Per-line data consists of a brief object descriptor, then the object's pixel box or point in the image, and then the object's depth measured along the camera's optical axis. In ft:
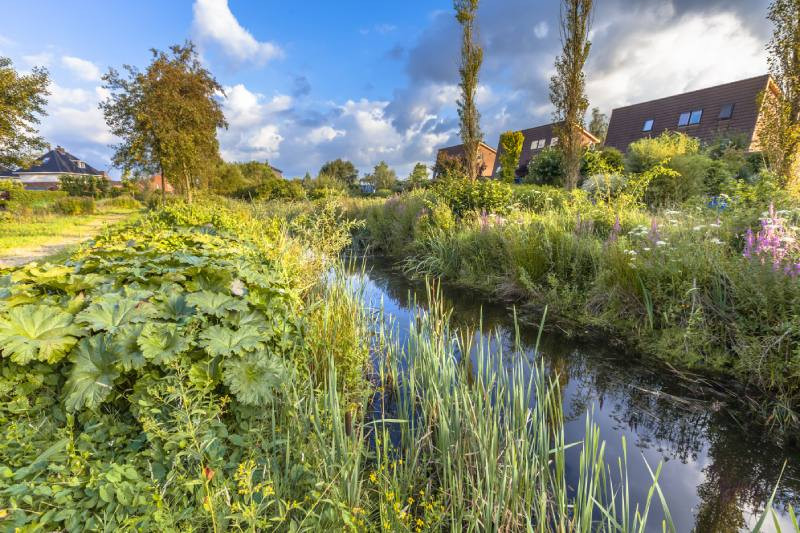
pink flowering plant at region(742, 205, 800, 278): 10.32
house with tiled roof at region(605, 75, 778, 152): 67.67
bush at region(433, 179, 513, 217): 29.27
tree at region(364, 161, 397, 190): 141.77
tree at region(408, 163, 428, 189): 86.38
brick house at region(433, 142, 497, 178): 136.87
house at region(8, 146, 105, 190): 160.45
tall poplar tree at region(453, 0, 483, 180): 45.60
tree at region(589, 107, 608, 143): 160.45
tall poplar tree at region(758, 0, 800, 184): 21.43
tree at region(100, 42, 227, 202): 49.06
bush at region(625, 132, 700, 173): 41.75
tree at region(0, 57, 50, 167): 35.06
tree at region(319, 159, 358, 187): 156.25
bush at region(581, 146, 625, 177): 50.93
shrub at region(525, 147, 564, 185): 54.73
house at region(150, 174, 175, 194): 112.68
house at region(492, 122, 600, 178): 111.84
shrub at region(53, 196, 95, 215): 64.18
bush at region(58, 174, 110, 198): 112.57
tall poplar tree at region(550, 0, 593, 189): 35.60
